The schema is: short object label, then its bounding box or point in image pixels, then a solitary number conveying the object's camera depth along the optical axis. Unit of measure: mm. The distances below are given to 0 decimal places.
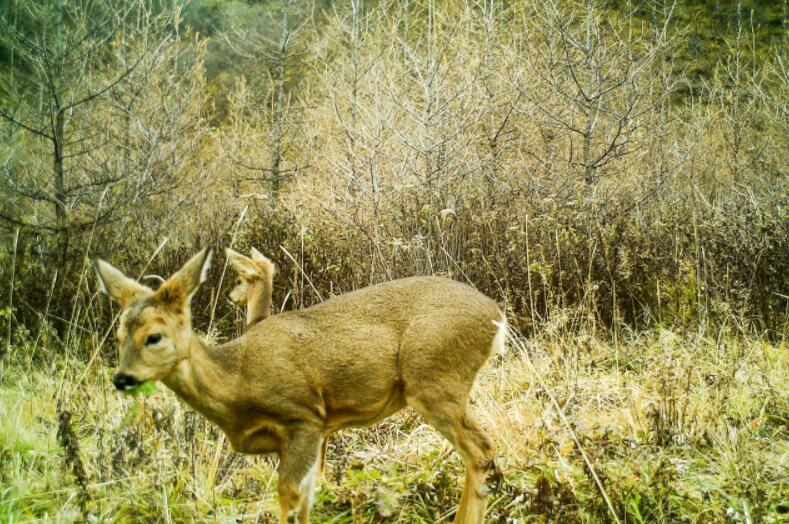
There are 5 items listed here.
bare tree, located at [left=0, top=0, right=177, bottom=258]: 7270
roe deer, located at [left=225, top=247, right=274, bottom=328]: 5016
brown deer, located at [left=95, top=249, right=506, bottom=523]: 3207
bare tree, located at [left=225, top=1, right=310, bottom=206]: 18406
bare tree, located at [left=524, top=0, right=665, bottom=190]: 10430
